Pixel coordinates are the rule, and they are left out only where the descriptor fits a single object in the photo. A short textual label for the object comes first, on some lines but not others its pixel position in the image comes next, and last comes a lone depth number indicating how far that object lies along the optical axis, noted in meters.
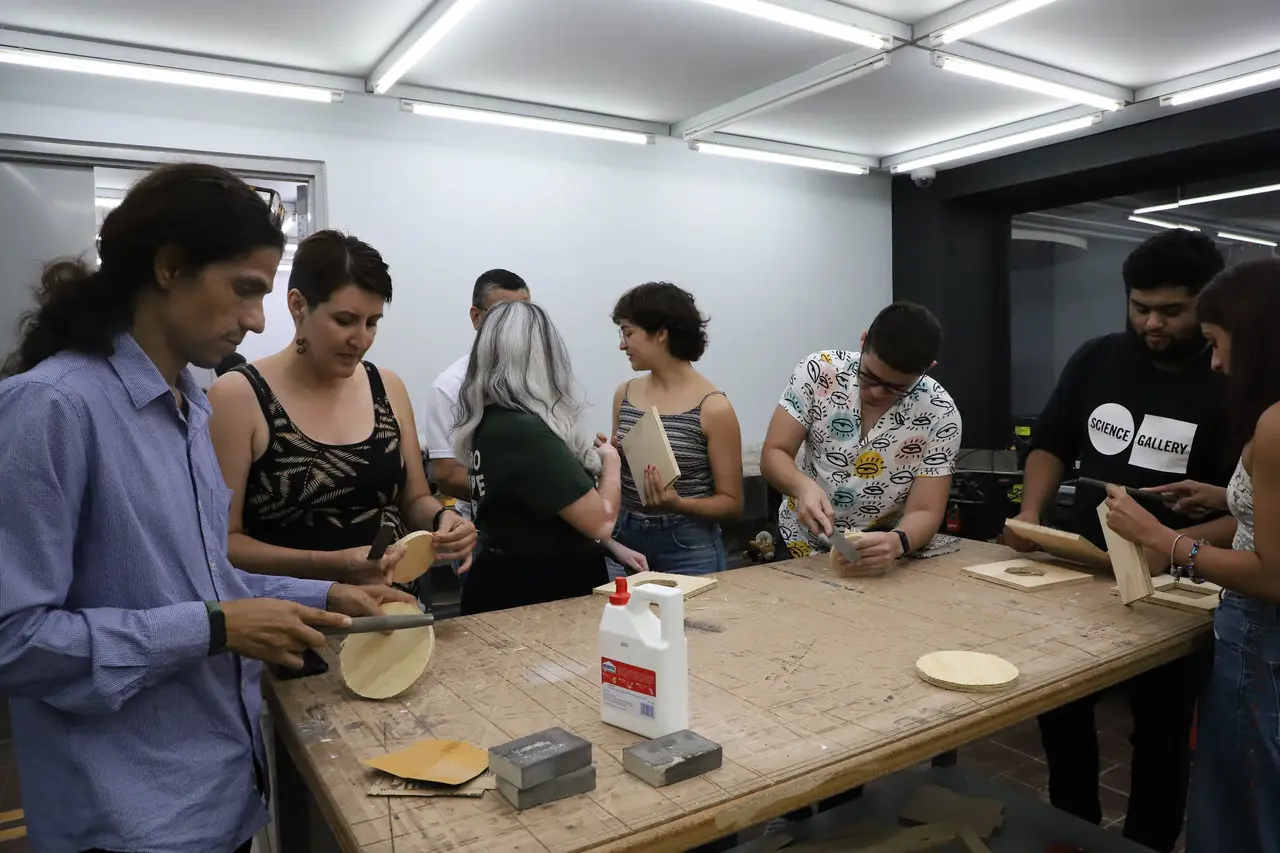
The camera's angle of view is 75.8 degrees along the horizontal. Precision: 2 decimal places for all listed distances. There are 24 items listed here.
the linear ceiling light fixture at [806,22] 3.09
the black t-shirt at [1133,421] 1.98
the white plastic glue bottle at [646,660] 1.17
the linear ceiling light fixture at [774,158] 5.00
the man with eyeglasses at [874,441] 2.12
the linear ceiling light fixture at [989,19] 3.12
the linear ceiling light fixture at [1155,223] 5.37
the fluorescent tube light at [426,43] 3.13
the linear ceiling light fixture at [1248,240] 4.90
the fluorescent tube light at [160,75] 3.32
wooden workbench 1.00
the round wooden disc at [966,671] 1.35
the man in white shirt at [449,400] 2.83
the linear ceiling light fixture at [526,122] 4.05
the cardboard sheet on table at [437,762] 1.06
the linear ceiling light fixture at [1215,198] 4.88
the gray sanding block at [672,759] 1.06
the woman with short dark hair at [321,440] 1.53
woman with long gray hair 1.77
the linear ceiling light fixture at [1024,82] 3.75
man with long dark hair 0.97
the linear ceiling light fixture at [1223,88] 3.93
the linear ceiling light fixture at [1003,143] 4.65
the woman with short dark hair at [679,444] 2.43
